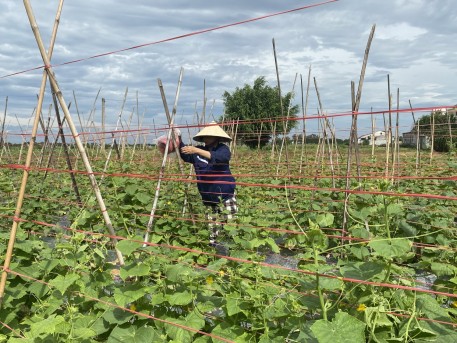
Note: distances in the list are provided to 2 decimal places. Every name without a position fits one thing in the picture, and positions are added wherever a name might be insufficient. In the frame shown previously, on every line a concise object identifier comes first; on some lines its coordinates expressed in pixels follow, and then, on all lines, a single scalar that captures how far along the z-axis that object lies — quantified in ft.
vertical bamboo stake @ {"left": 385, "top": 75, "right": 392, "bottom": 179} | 22.97
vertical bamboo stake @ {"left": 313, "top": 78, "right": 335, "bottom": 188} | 23.11
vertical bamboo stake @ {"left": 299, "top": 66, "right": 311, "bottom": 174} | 21.99
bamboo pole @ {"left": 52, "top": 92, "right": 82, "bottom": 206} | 15.75
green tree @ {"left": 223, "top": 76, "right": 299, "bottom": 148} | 113.39
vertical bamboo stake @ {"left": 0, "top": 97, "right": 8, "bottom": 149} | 31.58
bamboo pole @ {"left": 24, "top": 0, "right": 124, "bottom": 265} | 8.37
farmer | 13.92
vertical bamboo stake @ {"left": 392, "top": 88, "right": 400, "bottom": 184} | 21.76
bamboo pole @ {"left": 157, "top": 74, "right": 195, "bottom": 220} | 14.07
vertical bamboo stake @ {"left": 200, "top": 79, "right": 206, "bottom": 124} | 25.10
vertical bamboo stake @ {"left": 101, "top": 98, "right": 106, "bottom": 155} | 36.60
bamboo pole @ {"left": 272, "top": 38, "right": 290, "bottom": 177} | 20.45
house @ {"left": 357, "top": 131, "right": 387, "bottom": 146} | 147.23
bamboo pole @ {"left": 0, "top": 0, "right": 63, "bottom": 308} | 7.89
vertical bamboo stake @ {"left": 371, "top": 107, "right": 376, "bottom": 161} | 30.96
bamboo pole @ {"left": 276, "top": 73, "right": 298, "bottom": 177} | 19.01
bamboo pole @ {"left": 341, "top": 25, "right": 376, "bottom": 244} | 14.16
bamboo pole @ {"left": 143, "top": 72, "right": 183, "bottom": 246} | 12.52
